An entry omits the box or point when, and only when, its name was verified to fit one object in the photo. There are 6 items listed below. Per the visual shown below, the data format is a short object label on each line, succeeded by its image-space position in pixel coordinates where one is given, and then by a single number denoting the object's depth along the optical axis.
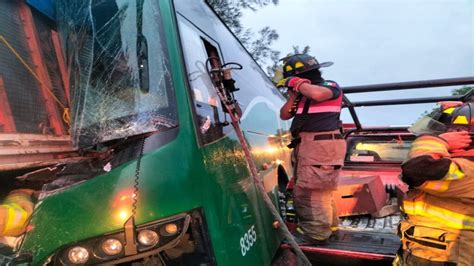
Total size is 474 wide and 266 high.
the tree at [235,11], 8.23
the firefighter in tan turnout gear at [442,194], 1.96
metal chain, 1.47
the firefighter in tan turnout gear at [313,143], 2.96
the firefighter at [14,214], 1.55
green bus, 1.48
